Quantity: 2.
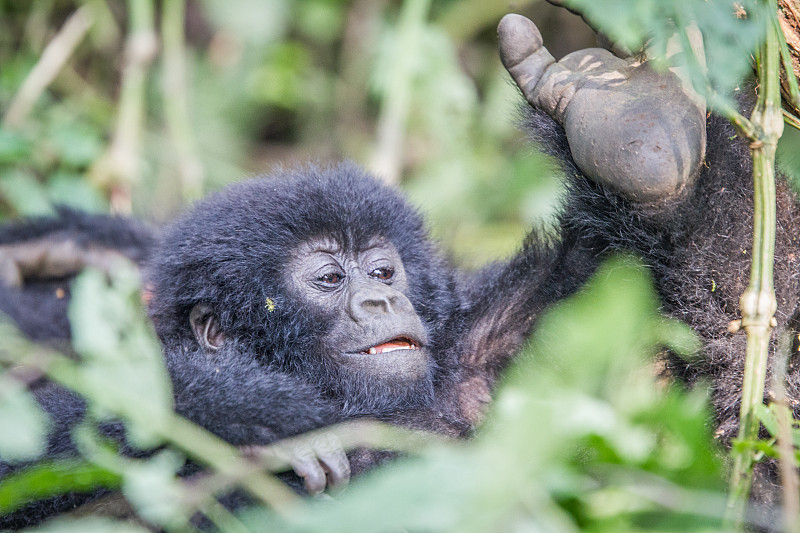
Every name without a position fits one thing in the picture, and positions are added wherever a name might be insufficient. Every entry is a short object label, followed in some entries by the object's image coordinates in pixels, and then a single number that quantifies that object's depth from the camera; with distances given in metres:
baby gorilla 5.28
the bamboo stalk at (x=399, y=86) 9.45
